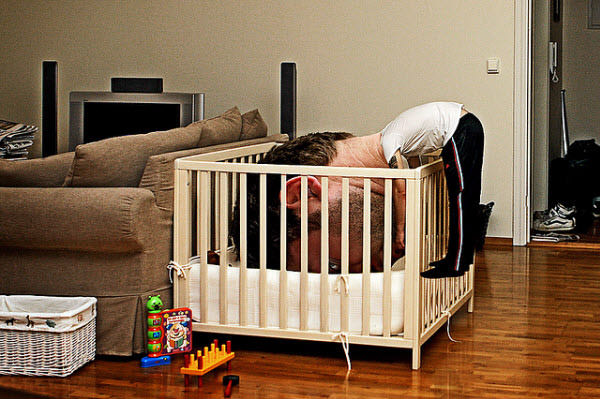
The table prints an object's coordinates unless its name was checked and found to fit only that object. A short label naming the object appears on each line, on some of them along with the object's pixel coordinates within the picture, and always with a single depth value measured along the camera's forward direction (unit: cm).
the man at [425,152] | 321
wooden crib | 305
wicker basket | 291
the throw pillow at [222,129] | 378
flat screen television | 552
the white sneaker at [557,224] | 596
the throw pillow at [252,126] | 426
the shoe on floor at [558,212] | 603
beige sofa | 305
